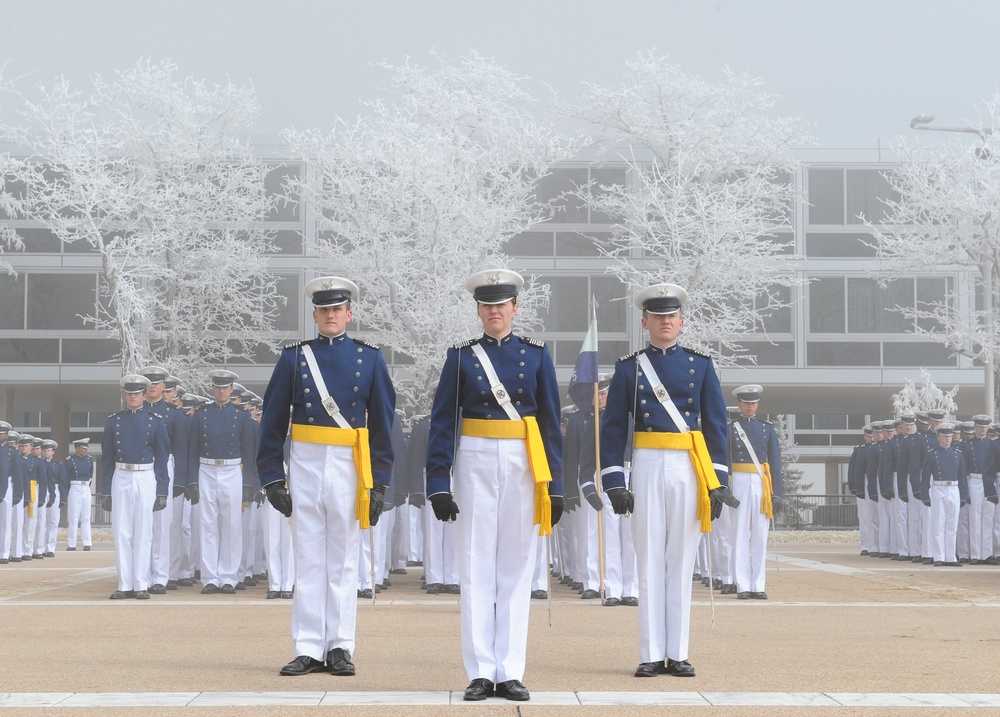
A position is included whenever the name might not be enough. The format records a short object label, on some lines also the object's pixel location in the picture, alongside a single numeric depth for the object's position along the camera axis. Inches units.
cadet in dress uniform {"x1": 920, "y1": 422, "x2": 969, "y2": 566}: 840.9
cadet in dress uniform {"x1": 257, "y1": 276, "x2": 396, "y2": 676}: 307.9
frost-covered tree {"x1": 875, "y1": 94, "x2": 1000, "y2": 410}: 1371.8
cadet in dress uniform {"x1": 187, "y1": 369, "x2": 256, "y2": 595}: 590.6
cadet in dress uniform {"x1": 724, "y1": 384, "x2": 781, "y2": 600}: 563.2
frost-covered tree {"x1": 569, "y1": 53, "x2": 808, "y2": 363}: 1432.1
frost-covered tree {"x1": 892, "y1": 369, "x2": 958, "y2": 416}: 1525.6
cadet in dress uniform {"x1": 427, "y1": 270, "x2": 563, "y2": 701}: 285.6
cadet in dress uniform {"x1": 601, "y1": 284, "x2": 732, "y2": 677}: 309.6
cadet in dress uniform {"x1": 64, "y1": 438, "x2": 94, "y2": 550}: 1085.8
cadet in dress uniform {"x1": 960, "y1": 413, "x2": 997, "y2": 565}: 861.2
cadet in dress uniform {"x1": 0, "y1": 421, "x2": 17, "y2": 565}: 887.1
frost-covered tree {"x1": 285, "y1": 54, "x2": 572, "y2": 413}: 1386.6
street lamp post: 1364.4
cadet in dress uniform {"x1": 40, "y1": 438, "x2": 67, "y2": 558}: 1017.3
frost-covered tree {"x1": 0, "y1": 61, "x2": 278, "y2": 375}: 1427.2
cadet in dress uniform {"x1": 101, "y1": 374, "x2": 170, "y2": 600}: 547.2
